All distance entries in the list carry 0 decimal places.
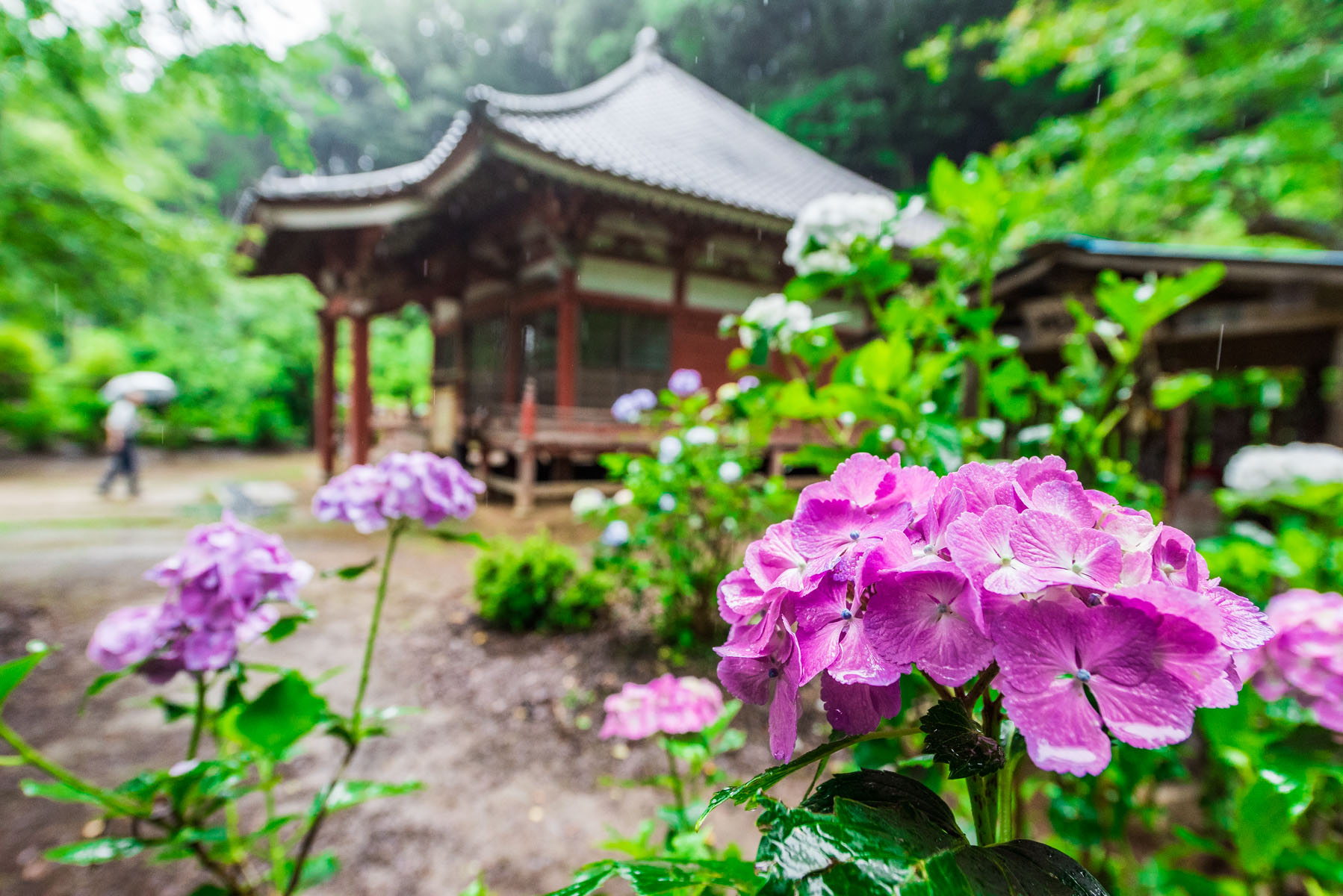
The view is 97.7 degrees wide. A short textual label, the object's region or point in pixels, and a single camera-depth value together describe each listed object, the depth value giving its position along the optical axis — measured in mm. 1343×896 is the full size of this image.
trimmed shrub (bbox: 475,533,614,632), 3094
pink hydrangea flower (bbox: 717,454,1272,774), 279
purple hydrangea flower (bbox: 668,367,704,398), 2648
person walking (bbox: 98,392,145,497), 6730
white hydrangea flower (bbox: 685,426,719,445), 2555
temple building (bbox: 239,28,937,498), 5203
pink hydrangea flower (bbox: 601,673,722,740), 998
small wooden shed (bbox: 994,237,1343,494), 2768
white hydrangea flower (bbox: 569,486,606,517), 2859
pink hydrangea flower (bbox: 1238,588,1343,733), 787
